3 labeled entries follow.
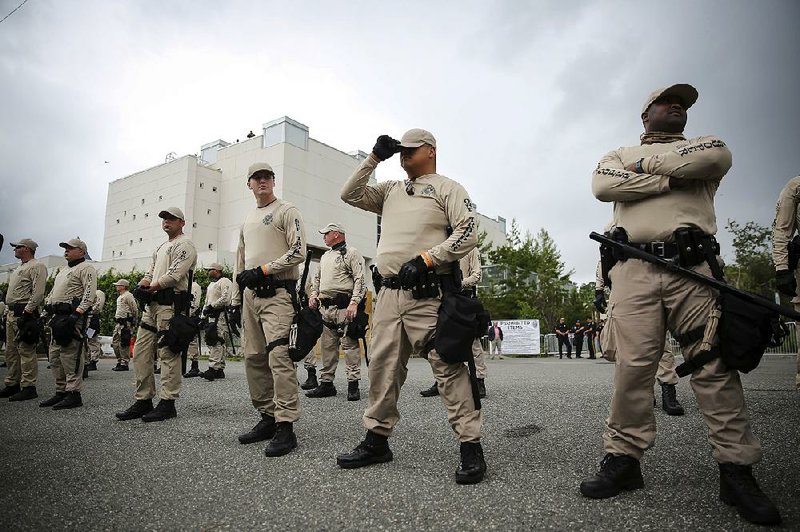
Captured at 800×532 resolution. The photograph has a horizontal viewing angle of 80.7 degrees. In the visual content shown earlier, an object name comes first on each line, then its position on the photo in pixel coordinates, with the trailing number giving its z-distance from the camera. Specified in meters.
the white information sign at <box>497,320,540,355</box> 22.84
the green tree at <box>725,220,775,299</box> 27.89
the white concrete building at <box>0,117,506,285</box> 33.56
